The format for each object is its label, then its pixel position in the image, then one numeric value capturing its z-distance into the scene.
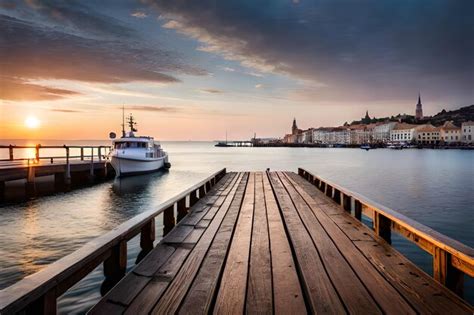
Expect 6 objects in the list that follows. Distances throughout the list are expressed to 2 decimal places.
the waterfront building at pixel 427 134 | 163.38
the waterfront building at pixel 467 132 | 153.38
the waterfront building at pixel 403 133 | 173.62
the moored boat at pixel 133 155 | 28.62
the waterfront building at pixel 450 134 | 157.88
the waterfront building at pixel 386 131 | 192.62
